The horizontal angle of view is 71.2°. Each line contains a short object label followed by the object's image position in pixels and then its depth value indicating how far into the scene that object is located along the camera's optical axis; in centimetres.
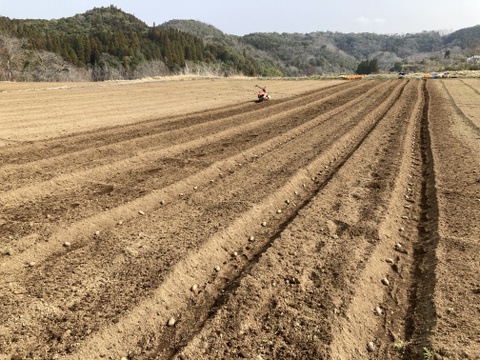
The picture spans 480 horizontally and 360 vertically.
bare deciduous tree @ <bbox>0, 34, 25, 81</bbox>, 4993
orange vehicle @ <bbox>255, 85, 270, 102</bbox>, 2103
